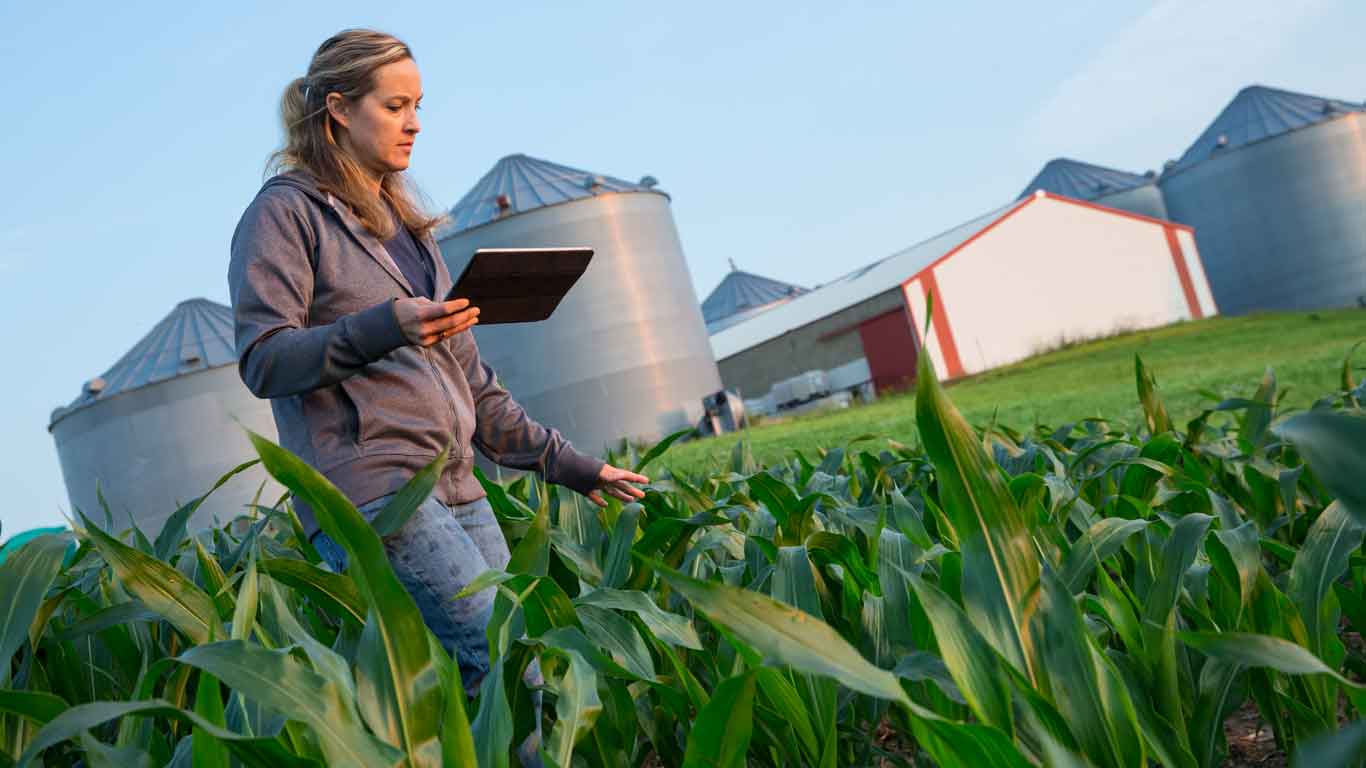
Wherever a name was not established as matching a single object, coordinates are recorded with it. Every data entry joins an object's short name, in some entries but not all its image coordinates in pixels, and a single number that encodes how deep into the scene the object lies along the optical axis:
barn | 25.00
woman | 1.90
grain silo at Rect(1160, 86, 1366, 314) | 29.34
